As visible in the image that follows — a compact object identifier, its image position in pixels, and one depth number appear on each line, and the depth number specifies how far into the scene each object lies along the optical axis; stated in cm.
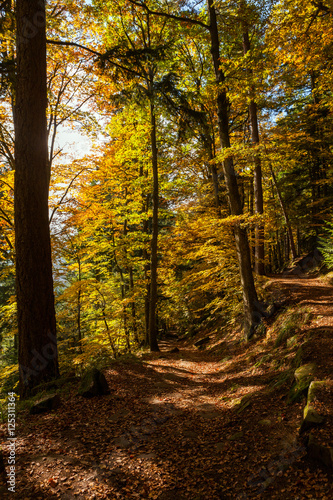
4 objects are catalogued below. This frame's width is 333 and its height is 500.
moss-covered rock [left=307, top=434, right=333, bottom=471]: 289
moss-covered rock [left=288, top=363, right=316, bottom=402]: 432
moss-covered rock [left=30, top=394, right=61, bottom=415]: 468
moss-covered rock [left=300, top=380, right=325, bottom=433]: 340
